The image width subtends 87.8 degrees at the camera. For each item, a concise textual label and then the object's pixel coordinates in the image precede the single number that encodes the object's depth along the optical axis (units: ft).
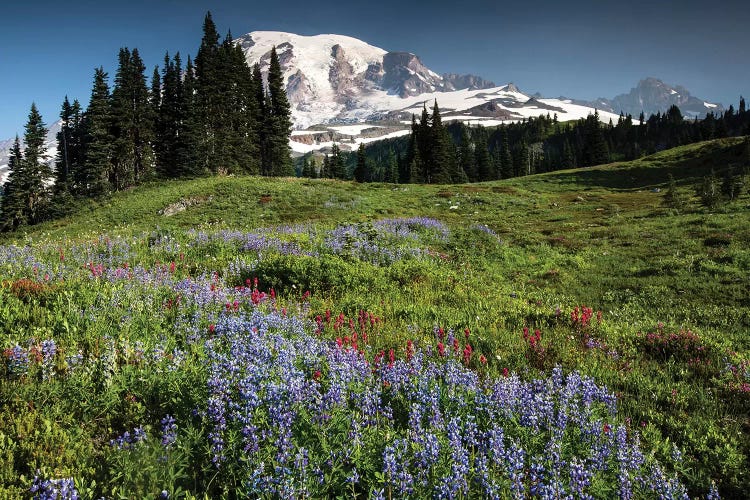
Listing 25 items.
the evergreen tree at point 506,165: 373.32
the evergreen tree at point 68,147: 234.38
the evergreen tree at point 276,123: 212.64
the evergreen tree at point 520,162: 378.73
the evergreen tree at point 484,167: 361.92
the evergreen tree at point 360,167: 330.32
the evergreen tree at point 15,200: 194.59
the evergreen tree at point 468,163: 371.97
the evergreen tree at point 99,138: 187.32
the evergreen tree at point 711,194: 87.88
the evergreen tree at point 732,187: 92.07
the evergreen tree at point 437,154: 252.42
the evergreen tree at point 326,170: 388.86
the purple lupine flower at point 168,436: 10.84
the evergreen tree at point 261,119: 209.66
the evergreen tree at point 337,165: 349.80
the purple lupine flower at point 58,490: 8.50
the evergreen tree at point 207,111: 169.78
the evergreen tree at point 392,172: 378.61
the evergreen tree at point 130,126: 197.88
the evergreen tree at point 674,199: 103.11
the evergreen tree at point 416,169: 276.21
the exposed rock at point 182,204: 100.01
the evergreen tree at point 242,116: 191.62
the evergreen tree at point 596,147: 338.95
